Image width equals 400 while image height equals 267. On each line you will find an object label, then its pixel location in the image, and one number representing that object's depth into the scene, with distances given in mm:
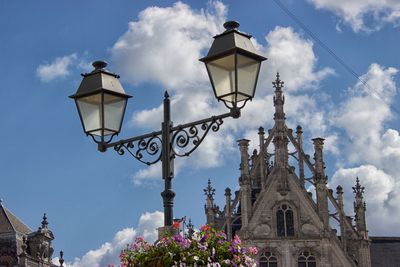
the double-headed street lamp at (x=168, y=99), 10917
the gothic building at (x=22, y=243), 51391
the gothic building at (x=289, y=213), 52213
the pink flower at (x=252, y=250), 10736
